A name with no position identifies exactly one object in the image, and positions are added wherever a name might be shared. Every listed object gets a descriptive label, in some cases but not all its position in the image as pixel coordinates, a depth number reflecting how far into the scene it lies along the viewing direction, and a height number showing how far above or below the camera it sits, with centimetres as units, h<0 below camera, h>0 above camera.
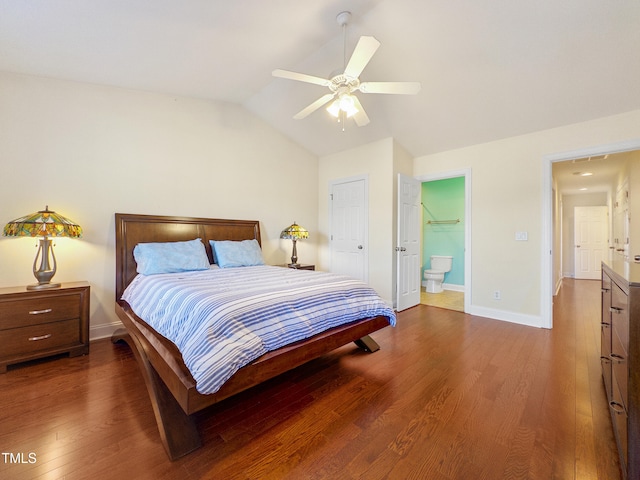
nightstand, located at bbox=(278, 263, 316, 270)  412 -41
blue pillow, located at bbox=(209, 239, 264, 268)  337 -18
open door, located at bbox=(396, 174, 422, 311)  390 -5
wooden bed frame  137 -75
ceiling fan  192 +127
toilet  522 -61
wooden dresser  110 -58
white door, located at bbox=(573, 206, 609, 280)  686 +2
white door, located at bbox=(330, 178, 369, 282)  430 +21
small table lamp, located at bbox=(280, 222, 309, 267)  420 +9
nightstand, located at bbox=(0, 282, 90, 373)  218 -71
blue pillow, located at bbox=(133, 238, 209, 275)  284 -20
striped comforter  142 -49
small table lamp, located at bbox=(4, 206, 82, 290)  229 +7
